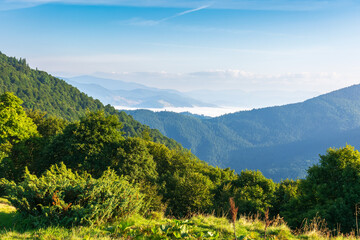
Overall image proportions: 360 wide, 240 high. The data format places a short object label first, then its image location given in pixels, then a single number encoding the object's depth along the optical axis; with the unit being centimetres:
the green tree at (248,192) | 3469
